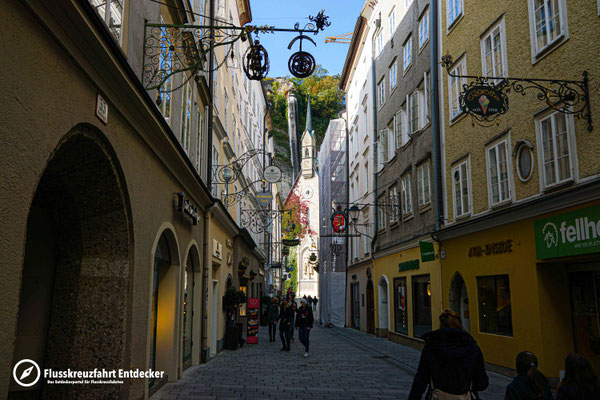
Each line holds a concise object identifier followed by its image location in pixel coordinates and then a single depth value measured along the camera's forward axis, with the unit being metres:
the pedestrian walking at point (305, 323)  15.81
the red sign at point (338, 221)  28.30
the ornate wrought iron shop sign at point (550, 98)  9.13
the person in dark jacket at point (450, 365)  4.50
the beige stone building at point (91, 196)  3.98
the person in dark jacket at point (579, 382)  3.72
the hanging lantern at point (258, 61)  8.46
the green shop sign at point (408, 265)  18.31
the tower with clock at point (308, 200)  88.38
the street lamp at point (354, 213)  22.03
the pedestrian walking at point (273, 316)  21.30
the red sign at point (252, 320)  19.83
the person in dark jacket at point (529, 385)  4.12
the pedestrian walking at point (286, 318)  16.98
